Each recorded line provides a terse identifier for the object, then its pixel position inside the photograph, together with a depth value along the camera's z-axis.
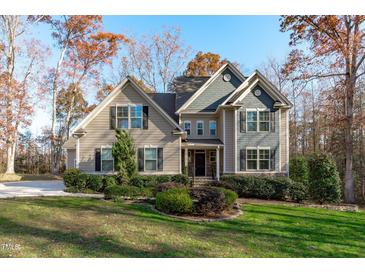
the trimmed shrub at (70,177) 13.53
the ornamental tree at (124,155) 13.59
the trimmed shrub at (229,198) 9.77
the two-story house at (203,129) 15.38
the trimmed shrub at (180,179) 14.34
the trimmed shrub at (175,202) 9.25
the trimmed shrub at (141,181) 13.74
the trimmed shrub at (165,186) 11.15
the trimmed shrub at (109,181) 13.31
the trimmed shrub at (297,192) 13.21
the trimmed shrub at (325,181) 13.34
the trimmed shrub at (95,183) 13.45
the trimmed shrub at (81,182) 13.42
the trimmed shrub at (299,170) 15.25
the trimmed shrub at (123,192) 11.78
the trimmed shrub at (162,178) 14.19
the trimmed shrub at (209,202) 9.37
